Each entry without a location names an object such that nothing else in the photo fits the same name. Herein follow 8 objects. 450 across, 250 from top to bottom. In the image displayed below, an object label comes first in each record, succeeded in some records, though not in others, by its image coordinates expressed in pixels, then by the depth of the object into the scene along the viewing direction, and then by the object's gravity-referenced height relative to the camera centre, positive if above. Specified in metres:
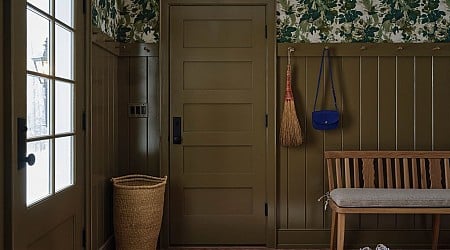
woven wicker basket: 3.79 -0.68
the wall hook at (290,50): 4.29 +0.56
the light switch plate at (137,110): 4.33 +0.07
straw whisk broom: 4.21 -0.04
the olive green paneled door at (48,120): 2.22 -0.01
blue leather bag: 4.20 +0.00
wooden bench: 4.11 -0.43
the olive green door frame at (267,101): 4.31 +0.15
